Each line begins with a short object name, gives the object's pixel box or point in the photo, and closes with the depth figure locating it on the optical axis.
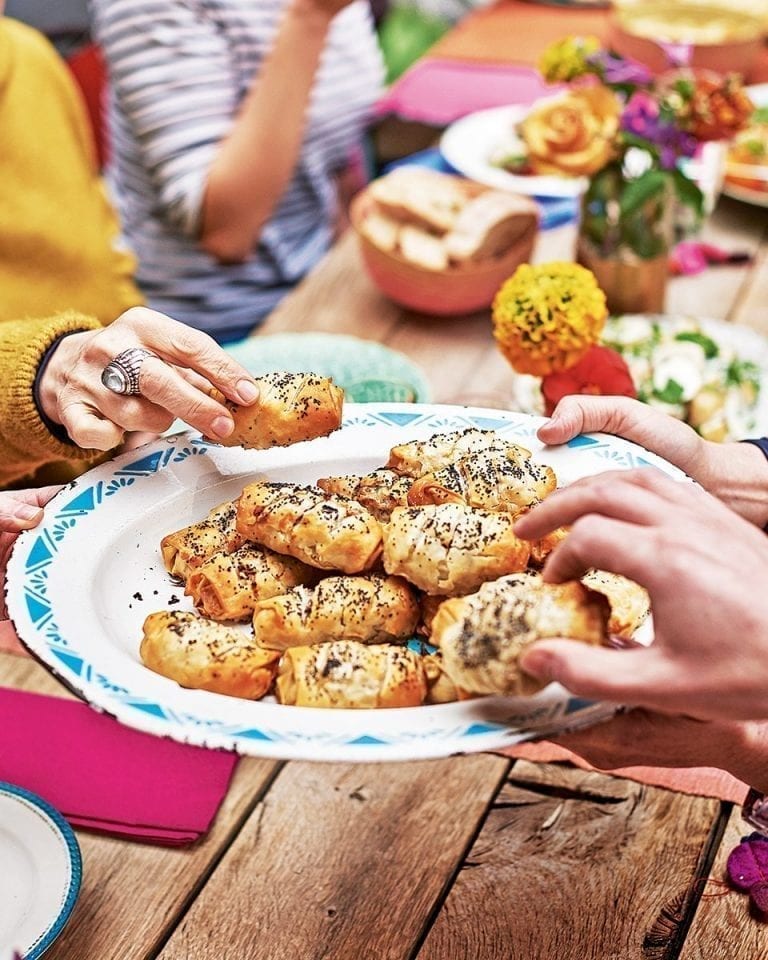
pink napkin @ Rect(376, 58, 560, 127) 2.61
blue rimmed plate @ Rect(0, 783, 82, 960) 0.93
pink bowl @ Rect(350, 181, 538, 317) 1.81
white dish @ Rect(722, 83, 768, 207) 2.16
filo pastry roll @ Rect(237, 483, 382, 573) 0.93
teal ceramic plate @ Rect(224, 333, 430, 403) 1.54
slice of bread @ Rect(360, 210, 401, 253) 1.85
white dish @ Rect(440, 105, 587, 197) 2.16
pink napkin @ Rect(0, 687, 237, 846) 1.11
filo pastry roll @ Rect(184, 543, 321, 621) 0.95
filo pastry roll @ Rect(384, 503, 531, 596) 0.89
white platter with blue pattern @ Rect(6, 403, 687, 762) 0.75
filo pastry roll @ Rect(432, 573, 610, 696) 0.78
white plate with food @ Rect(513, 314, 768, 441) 1.54
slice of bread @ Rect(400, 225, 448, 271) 1.80
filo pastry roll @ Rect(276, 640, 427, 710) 0.83
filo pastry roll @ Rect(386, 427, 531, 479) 1.04
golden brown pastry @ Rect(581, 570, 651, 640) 0.91
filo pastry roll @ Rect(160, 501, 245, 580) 0.99
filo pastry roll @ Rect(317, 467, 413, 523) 1.03
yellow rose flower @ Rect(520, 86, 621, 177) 1.67
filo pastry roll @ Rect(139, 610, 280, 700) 0.84
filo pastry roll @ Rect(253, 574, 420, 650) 0.91
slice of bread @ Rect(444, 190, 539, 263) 1.79
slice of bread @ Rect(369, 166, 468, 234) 1.84
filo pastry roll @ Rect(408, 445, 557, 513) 0.98
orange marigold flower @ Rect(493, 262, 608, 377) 1.41
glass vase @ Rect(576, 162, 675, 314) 1.68
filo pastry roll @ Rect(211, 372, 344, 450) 1.05
